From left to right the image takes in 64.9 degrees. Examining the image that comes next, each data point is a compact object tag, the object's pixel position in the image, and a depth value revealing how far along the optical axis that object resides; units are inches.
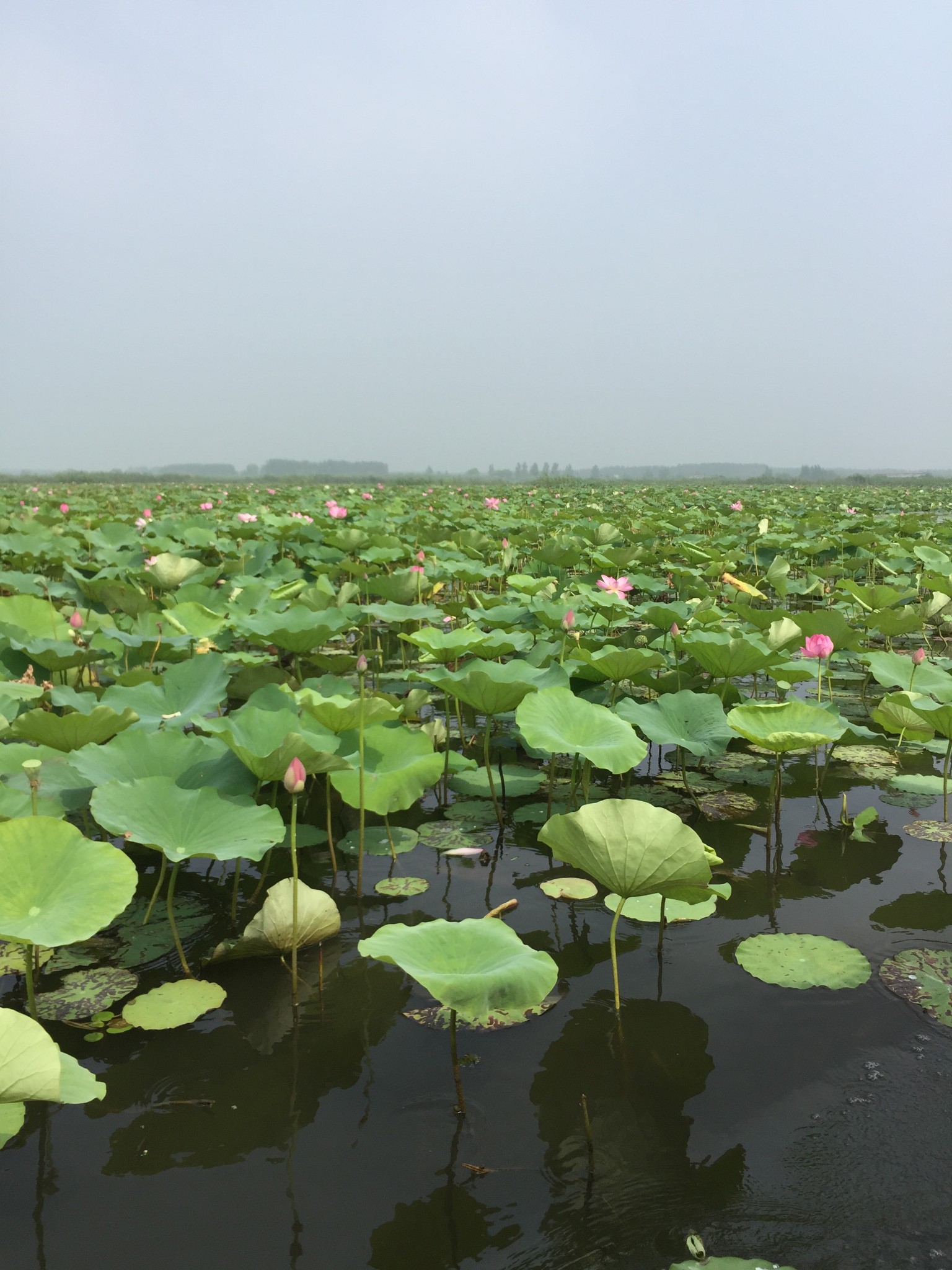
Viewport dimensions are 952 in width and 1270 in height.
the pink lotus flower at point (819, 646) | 94.0
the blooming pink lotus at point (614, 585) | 127.3
